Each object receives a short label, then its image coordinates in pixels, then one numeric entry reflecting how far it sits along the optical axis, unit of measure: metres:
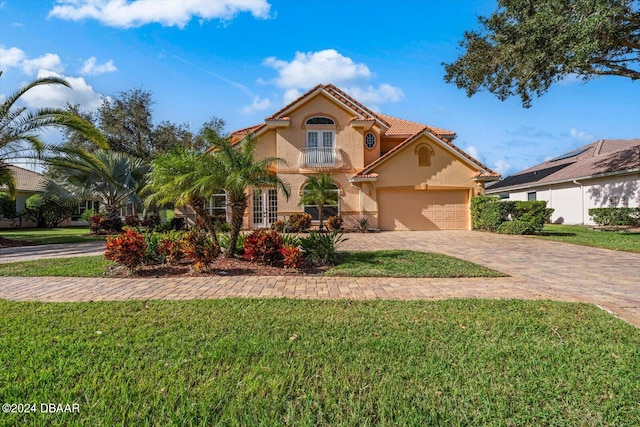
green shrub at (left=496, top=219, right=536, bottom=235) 15.88
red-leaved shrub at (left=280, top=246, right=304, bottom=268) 7.70
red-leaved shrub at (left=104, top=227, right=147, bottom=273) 7.41
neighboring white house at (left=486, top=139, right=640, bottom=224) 19.38
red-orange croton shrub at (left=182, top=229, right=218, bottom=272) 7.69
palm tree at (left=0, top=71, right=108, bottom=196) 13.31
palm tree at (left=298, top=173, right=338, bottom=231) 18.44
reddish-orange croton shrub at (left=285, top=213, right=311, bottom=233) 18.70
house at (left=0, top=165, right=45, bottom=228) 25.02
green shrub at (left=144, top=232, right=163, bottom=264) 8.32
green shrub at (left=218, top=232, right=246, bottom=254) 9.43
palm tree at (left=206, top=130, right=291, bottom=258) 8.39
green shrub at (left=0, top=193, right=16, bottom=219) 23.67
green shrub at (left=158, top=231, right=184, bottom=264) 8.13
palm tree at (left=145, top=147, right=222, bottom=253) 8.44
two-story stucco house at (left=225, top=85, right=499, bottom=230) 19.66
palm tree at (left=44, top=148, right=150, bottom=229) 18.20
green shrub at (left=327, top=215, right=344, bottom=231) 18.80
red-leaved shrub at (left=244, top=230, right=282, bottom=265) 8.15
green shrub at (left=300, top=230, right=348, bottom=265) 8.67
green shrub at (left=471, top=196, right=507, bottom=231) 17.28
